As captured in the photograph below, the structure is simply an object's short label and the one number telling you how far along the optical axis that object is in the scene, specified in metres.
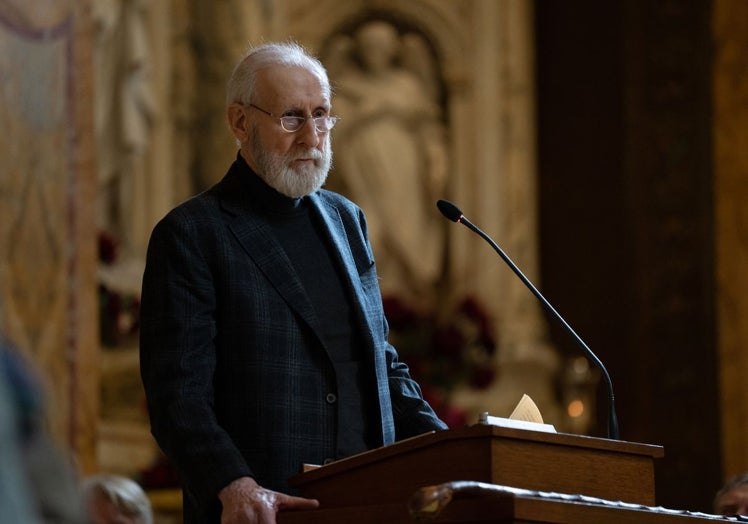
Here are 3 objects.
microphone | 6.38
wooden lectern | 5.11
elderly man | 6.02
